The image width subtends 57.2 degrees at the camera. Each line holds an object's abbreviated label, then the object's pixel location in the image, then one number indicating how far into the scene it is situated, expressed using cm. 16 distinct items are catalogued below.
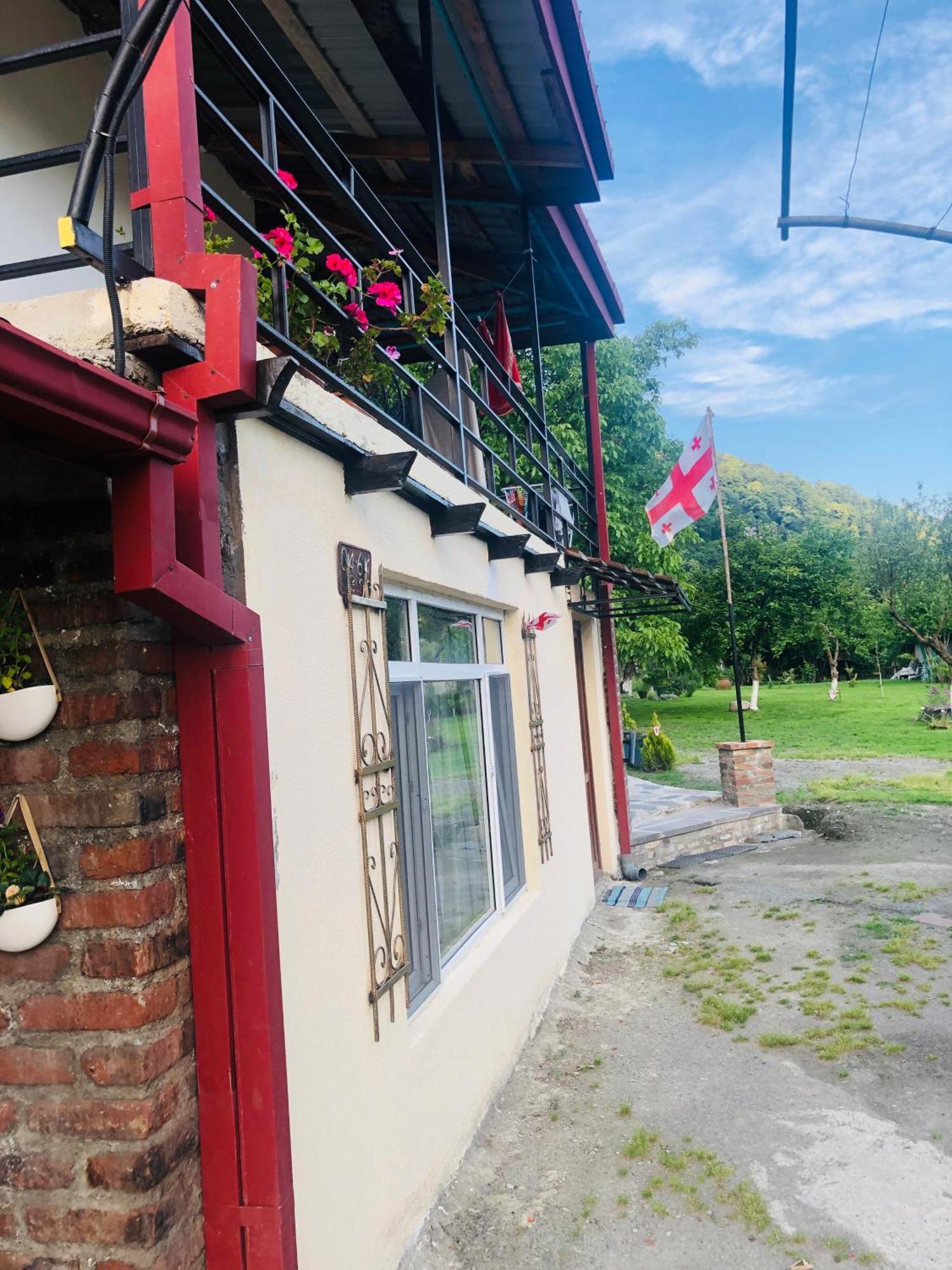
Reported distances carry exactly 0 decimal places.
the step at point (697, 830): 991
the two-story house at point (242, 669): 185
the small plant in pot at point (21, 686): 191
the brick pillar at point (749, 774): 1150
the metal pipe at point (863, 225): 474
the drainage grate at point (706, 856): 984
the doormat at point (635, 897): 805
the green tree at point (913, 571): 2834
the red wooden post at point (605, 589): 920
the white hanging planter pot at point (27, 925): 184
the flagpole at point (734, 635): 1223
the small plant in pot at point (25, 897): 185
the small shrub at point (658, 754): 1584
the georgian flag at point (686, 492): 917
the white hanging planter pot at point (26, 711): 191
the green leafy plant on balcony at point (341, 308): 290
